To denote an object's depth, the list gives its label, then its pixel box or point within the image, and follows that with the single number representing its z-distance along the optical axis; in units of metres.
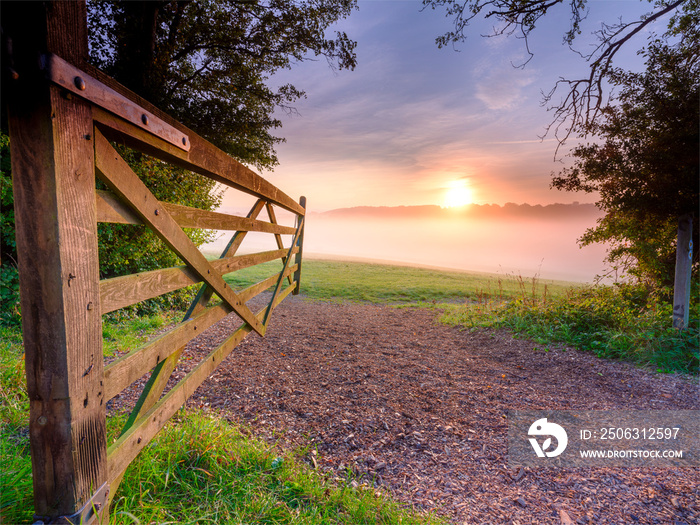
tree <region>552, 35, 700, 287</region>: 5.63
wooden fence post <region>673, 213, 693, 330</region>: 5.80
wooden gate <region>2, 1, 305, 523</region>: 1.20
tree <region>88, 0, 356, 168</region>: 6.75
